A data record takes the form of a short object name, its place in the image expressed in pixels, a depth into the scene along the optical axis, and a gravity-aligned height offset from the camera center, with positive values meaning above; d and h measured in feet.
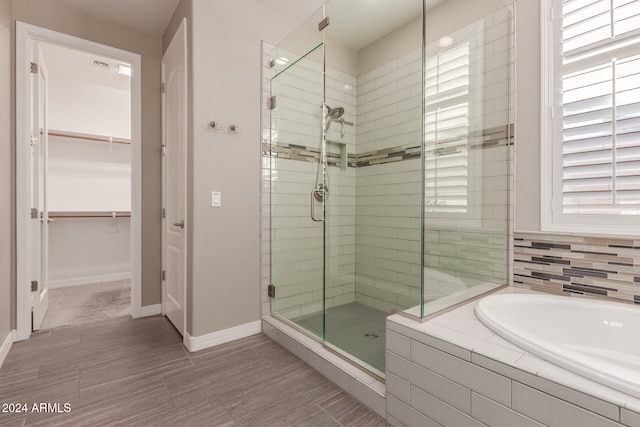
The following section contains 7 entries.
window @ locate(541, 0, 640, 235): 5.38 +1.83
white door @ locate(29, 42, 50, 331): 8.02 +0.46
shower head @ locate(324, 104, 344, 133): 7.62 +2.45
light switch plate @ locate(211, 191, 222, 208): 7.47 +0.30
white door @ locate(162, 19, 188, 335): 7.64 +0.96
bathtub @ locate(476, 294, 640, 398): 4.51 -1.77
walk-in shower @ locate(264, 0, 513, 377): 5.97 +1.11
